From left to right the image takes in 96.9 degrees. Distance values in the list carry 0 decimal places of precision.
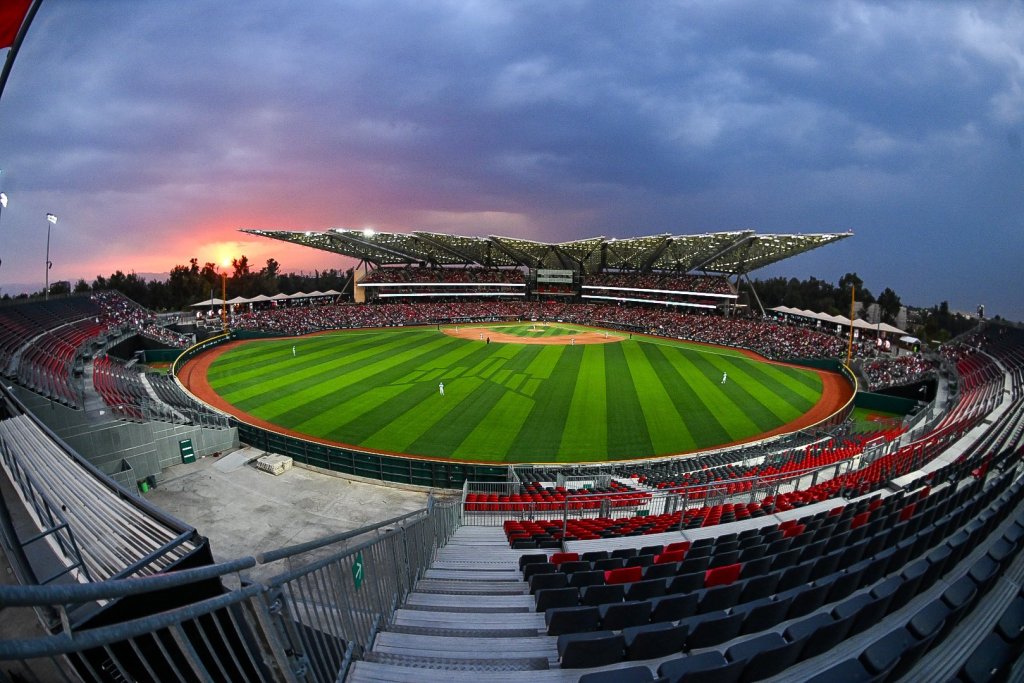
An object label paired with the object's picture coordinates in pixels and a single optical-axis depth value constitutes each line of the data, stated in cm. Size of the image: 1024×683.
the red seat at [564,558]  826
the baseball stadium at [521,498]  388
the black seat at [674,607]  525
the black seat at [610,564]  740
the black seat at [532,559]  815
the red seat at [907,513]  811
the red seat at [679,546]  875
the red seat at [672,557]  761
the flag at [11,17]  627
